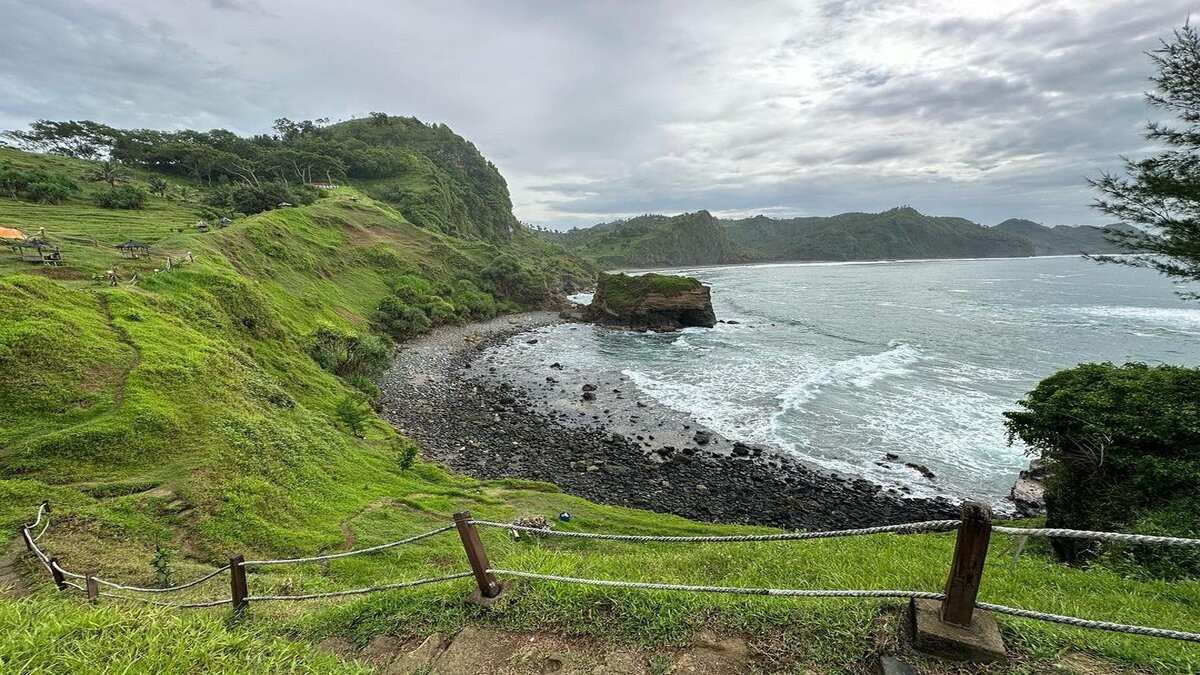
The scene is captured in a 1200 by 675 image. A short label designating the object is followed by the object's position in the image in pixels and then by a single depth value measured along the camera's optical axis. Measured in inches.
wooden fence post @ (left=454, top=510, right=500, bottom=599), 195.2
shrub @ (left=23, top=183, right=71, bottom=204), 1819.6
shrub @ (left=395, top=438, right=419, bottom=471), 771.4
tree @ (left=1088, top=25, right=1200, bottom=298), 509.7
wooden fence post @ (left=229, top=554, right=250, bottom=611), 236.7
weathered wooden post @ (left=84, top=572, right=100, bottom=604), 257.6
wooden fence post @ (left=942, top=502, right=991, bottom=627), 127.6
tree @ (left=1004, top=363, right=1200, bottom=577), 442.6
